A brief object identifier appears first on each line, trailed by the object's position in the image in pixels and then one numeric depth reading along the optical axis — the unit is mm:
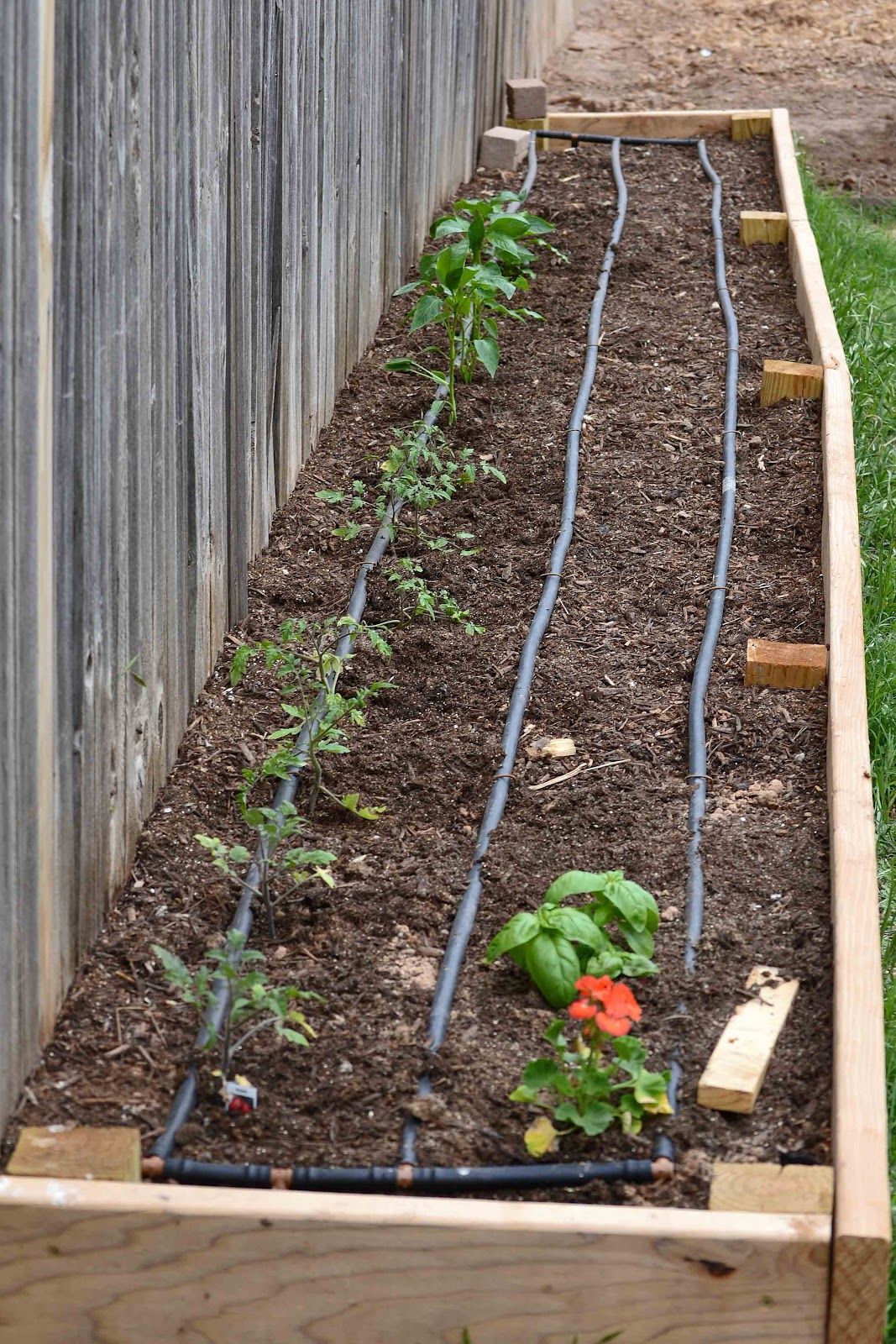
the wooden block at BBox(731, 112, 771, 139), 8172
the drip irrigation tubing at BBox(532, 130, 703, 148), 7855
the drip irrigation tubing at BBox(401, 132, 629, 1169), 2510
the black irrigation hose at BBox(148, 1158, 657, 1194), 2170
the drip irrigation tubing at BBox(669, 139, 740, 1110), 2770
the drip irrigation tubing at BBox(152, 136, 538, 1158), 2284
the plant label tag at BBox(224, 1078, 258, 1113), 2316
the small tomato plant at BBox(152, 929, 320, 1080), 2311
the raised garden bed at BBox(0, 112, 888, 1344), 2045
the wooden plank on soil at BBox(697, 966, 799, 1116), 2328
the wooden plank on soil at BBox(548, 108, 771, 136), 8094
